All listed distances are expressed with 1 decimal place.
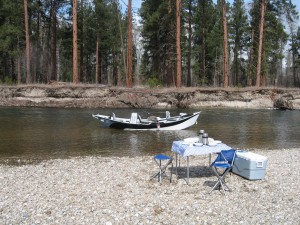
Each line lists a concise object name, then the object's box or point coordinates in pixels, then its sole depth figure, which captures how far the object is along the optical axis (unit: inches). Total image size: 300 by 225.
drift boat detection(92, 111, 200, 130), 820.6
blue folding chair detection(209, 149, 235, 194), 321.3
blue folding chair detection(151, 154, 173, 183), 347.6
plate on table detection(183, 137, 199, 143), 369.7
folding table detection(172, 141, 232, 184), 340.8
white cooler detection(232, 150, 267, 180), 356.5
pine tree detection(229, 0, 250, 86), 2138.3
